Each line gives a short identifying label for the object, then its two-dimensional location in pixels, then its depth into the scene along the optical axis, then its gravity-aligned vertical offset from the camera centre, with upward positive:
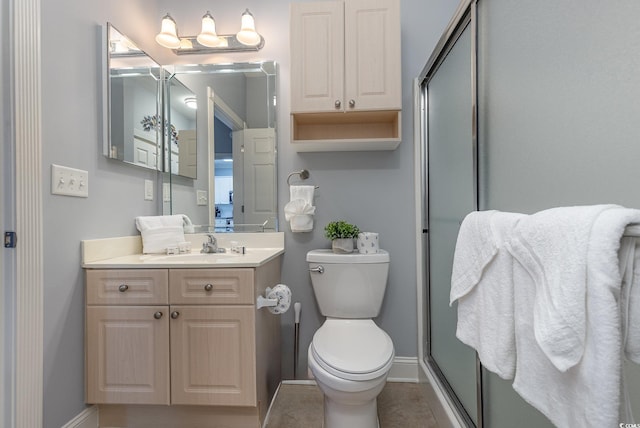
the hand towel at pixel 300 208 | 1.70 +0.01
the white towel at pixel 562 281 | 0.47 -0.12
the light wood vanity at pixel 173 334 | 1.20 -0.51
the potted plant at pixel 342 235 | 1.63 -0.14
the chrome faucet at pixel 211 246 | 1.66 -0.20
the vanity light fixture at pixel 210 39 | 1.75 +1.06
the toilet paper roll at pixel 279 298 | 1.40 -0.42
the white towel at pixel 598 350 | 0.42 -0.21
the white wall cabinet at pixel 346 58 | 1.54 +0.81
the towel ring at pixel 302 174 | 1.79 +0.22
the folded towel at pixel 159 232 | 1.57 -0.12
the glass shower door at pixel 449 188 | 1.11 +0.10
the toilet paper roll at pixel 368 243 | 1.62 -0.18
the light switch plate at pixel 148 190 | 1.70 +0.13
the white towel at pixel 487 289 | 0.66 -0.20
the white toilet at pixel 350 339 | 1.11 -0.58
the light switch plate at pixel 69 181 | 1.14 +0.12
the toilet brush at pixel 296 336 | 1.72 -0.75
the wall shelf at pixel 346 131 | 1.63 +0.48
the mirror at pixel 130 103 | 1.41 +0.58
